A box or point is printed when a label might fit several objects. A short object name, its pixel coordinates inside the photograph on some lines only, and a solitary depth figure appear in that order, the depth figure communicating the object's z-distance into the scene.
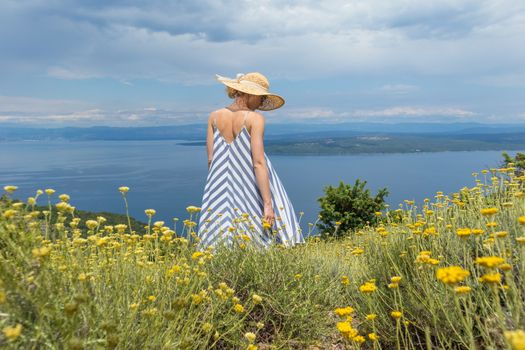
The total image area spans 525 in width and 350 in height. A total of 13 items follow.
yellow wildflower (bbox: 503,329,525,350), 1.08
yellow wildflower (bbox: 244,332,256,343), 2.07
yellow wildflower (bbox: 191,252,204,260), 2.64
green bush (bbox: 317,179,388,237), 13.91
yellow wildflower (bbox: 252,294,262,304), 2.40
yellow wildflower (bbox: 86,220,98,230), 2.51
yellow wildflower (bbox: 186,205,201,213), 3.30
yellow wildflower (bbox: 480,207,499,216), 2.14
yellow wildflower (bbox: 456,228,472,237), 2.05
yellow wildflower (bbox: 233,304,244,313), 2.43
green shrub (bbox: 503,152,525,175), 12.15
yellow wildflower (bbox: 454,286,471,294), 1.77
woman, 4.69
